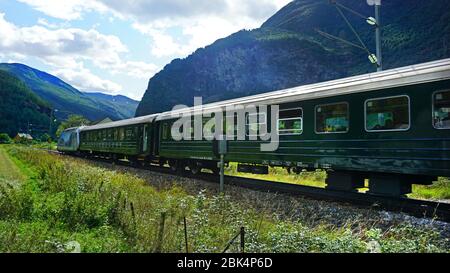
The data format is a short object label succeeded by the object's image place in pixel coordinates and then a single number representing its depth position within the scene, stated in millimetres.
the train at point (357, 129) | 8383
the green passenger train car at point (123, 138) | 22344
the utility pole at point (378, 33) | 11616
